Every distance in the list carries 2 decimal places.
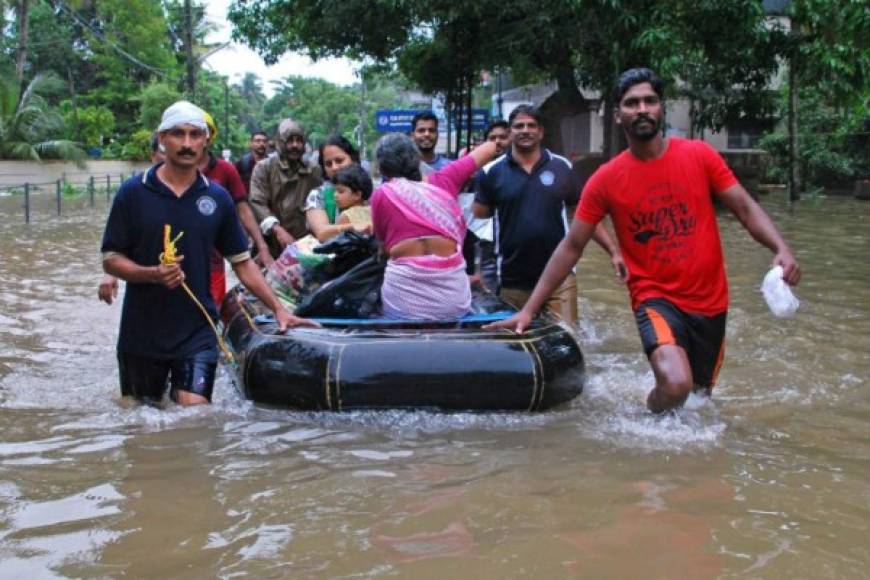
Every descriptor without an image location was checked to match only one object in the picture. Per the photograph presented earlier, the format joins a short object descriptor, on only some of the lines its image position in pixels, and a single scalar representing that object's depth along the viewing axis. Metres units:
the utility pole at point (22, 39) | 34.50
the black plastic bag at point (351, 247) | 6.20
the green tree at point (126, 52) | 45.53
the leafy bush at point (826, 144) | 27.02
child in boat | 6.43
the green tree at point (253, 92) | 100.00
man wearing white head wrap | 4.61
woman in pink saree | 5.23
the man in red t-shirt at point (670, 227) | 4.44
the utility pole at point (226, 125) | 49.44
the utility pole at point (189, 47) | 32.00
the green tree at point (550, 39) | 13.02
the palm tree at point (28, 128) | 32.78
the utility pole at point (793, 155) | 22.77
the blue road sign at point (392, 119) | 27.78
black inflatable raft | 4.98
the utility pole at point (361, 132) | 65.81
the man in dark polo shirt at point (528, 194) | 6.16
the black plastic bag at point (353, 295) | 5.91
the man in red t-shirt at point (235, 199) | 6.71
